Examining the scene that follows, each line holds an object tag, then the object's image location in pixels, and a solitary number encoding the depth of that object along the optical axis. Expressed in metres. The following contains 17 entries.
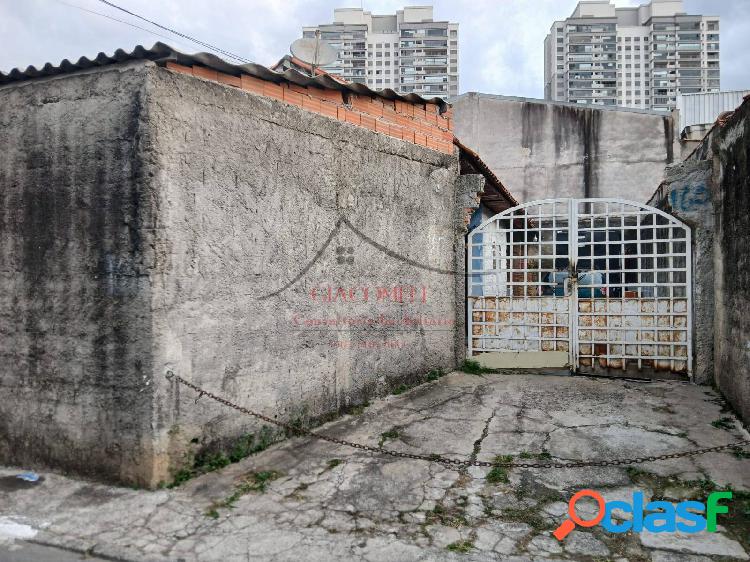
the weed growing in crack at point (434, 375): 7.20
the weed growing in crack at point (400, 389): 6.53
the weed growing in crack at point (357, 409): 5.82
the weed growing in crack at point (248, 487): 3.75
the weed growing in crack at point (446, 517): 3.55
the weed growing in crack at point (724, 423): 5.17
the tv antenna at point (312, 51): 6.83
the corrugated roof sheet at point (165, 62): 4.01
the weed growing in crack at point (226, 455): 4.14
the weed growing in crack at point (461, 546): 3.23
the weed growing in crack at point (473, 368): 7.68
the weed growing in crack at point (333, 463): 4.47
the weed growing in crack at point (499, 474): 4.15
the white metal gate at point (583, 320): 7.07
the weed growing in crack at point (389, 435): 5.12
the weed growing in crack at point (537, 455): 4.59
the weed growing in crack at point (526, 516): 3.51
